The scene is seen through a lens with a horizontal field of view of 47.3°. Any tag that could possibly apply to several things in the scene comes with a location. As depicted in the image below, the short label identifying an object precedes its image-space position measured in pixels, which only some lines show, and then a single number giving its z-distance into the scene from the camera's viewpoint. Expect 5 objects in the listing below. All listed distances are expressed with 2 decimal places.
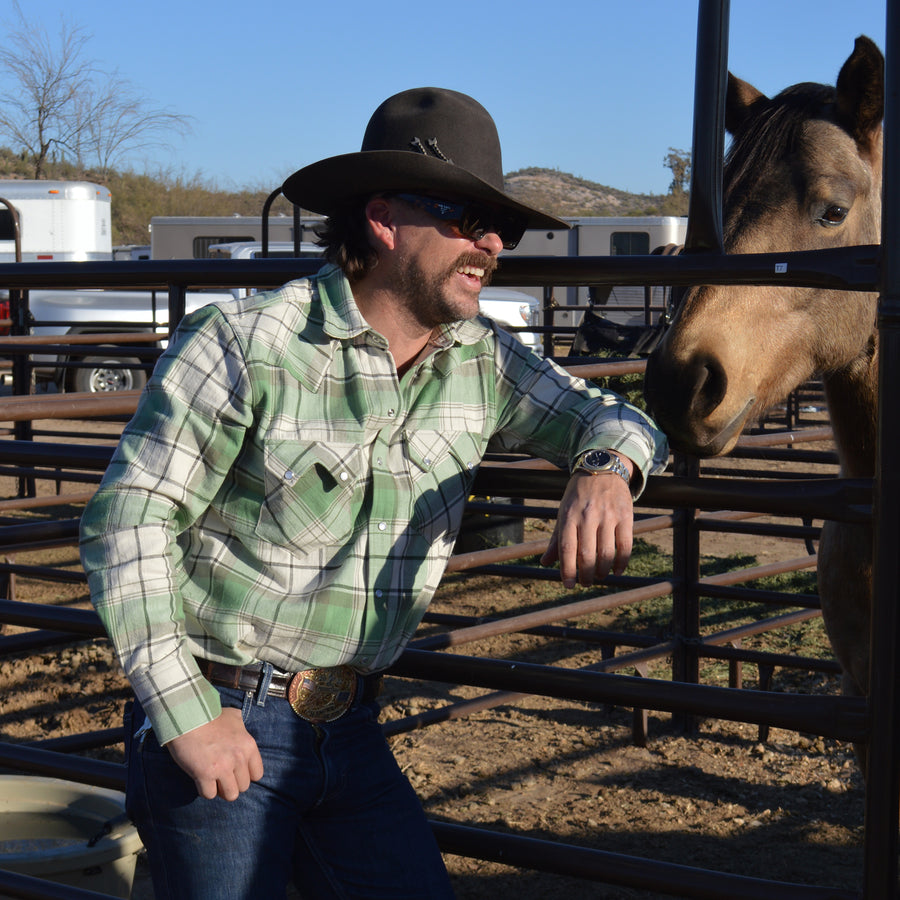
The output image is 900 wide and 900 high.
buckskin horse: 2.43
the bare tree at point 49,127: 31.97
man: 1.44
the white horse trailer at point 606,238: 21.75
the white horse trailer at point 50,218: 16.72
